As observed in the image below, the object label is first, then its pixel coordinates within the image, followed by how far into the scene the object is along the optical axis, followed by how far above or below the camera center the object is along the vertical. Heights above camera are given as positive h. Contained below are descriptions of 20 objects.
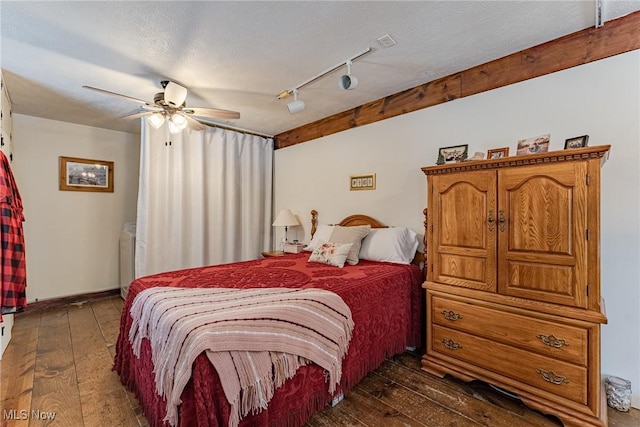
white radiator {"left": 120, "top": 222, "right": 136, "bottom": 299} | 3.88 -0.58
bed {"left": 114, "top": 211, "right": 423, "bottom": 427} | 1.23 -0.77
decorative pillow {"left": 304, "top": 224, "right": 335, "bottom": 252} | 3.28 -0.23
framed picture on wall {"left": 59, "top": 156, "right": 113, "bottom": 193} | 3.86 +0.55
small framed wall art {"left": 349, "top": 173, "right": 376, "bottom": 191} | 3.28 +0.39
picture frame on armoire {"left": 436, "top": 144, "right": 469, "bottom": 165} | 2.53 +0.57
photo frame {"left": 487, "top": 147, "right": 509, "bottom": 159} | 2.30 +0.51
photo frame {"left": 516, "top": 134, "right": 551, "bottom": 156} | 1.93 +0.50
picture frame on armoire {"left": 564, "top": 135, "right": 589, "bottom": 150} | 1.83 +0.49
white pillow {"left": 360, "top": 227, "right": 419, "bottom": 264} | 2.74 -0.30
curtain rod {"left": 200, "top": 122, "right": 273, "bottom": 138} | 4.09 +1.28
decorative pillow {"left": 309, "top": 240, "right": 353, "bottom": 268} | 2.68 -0.37
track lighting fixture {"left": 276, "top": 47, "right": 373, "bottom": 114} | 2.28 +1.24
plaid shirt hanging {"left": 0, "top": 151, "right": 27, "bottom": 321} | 2.00 -0.29
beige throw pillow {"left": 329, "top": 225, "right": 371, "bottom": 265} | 2.77 -0.22
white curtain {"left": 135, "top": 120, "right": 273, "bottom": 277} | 3.55 +0.22
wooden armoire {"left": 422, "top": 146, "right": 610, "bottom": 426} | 1.62 -0.41
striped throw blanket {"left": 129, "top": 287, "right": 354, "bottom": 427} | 1.25 -0.61
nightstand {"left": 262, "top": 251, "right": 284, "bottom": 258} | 3.83 -0.53
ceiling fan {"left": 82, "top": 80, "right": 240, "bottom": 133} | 2.49 +0.94
